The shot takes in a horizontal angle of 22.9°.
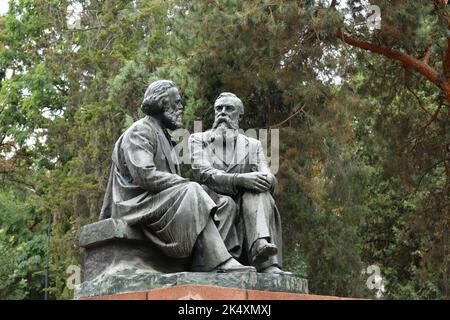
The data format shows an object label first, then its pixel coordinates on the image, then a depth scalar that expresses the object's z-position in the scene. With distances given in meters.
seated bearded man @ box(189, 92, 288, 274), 8.36
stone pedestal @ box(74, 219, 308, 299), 7.83
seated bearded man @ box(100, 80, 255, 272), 8.05
